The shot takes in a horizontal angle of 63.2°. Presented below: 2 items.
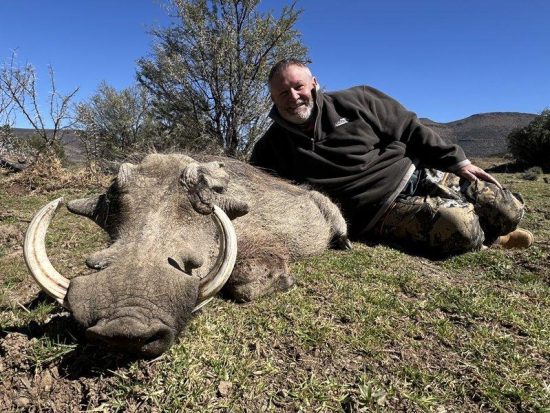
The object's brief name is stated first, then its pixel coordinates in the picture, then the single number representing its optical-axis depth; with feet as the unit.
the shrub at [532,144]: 75.77
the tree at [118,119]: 37.17
